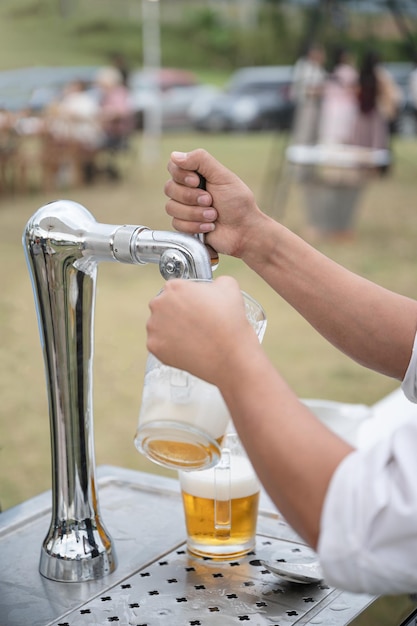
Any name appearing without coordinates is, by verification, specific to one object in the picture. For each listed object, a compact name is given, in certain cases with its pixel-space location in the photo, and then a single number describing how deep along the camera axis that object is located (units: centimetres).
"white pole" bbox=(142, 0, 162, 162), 982
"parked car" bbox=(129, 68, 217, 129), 1020
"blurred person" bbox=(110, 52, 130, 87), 952
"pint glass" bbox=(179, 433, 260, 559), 91
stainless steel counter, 83
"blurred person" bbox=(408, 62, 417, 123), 951
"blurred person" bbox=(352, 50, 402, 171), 694
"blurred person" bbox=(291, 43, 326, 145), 689
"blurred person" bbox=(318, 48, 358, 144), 700
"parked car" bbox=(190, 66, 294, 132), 1100
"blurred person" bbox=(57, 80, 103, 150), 778
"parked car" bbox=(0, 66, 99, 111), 812
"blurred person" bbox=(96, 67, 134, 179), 850
